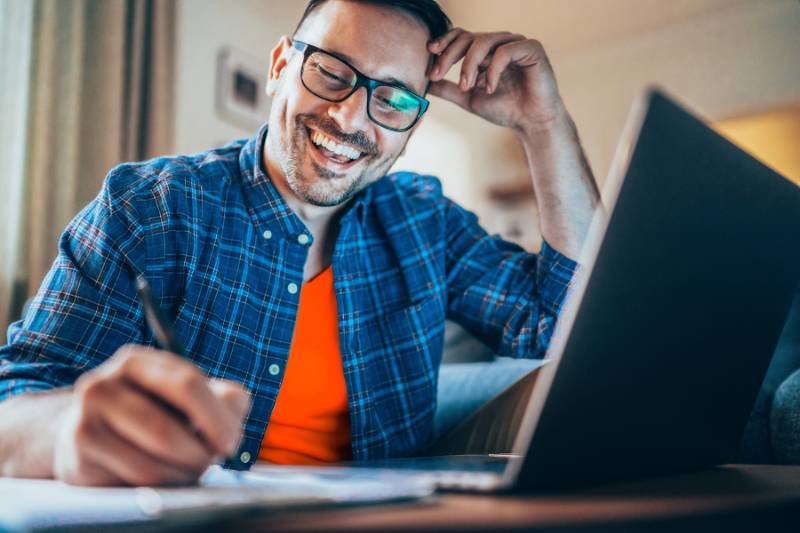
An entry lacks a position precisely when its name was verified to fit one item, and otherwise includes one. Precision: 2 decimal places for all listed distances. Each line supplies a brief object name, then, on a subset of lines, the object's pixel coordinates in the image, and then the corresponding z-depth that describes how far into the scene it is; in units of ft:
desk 0.85
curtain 7.09
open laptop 1.20
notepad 0.84
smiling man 2.85
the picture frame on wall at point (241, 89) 9.82
